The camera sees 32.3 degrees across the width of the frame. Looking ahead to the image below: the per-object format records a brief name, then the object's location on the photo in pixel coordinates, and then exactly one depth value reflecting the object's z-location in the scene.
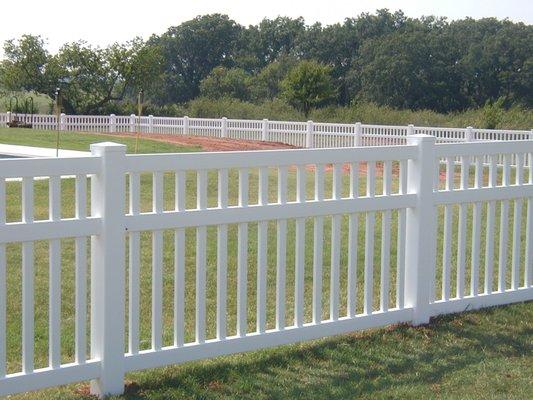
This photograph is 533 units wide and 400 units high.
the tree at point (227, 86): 63.22
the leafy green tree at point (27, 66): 45.91
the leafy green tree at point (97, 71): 46.72
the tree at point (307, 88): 46.62
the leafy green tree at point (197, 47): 75.88
